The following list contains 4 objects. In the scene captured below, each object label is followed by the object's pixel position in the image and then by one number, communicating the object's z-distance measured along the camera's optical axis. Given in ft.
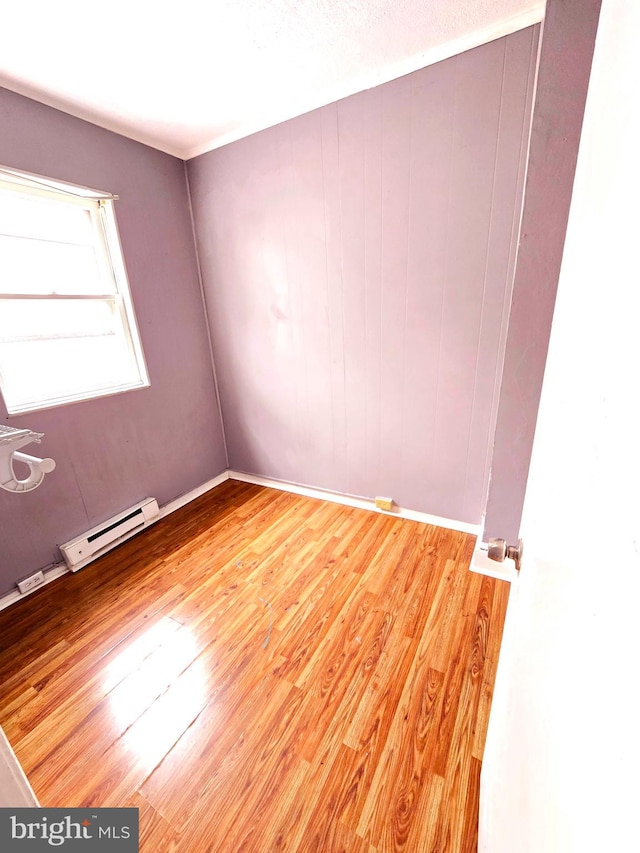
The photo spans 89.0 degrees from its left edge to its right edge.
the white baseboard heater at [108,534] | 6.22
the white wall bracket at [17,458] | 3.49
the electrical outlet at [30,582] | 5.69
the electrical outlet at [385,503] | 7.36
